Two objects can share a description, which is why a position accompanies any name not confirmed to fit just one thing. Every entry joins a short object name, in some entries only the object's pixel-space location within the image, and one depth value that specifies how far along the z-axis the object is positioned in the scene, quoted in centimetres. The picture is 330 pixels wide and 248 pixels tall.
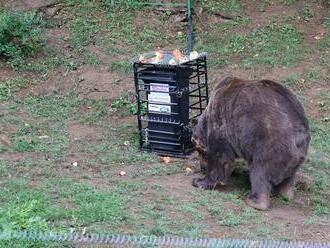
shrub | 2186
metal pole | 2350
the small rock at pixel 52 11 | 2545
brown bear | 1325
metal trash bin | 1598
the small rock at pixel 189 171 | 1516
